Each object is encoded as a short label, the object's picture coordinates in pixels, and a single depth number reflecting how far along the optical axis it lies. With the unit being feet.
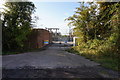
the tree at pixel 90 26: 25.94
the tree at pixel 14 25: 27.40
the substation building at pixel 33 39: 35.40
